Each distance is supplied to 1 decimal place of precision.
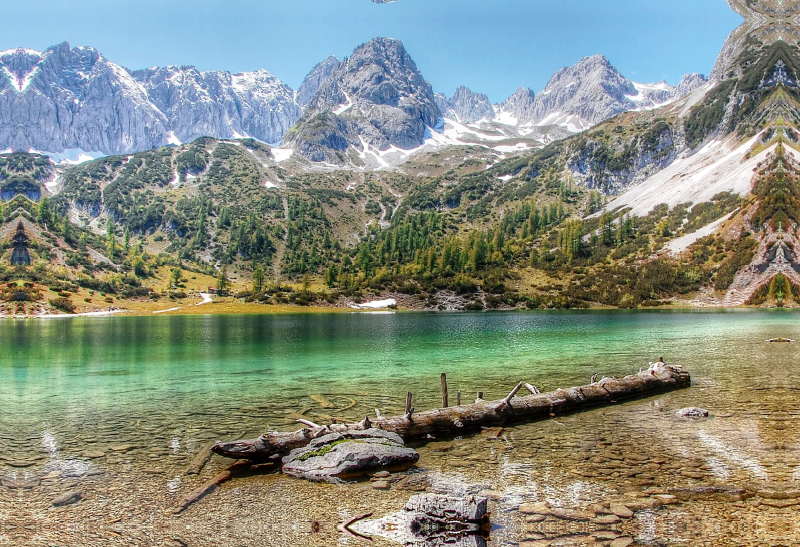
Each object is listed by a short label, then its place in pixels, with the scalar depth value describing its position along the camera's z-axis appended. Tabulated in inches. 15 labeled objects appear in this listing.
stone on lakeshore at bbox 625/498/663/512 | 552.7
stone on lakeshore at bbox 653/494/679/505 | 566.3
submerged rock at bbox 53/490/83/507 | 606.9
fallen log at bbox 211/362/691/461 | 751.7
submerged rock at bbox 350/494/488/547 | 494.3
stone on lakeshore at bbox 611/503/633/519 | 532.1
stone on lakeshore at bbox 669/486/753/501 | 574.2
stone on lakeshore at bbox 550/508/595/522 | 527.5
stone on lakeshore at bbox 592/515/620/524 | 518.3
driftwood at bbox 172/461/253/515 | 598.3
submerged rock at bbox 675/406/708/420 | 969.3
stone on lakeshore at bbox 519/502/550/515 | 547.2
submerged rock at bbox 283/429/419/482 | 700.0
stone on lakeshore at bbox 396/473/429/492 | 636.7
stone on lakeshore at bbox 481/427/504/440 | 871.2
